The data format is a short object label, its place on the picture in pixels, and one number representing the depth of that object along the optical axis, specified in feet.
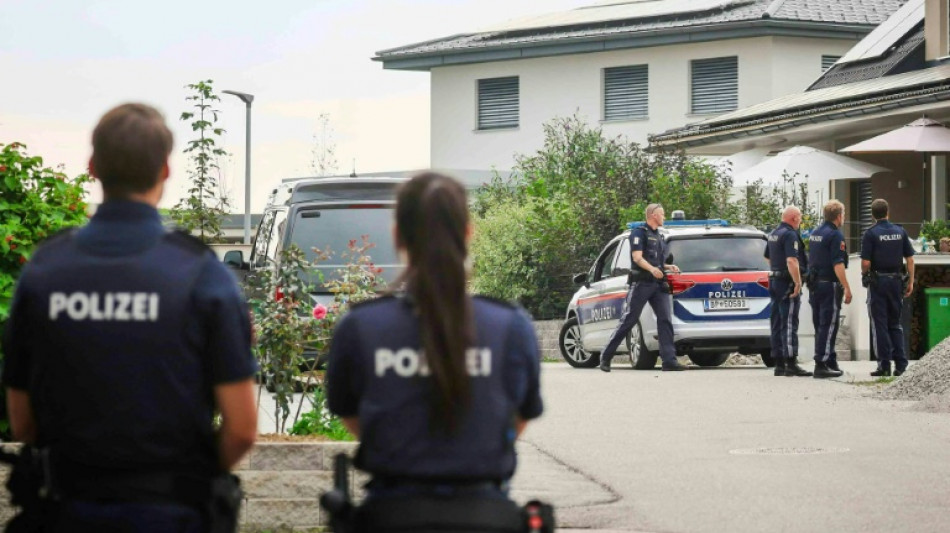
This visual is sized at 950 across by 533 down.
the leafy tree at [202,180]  109.81
